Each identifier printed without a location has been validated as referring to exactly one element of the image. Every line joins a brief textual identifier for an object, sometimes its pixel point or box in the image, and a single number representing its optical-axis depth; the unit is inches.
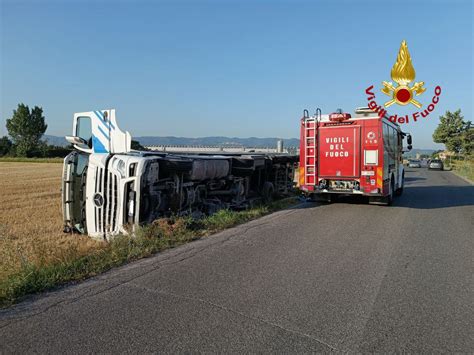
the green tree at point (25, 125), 2938.0
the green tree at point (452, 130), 1912.5
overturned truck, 298.2
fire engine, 444.1
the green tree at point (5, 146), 2256.3
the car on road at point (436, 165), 1758.1
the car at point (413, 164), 2106.3
